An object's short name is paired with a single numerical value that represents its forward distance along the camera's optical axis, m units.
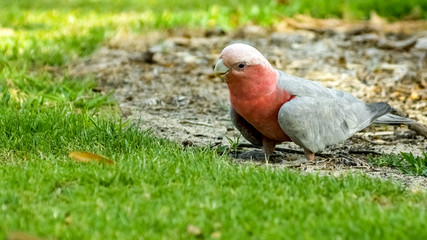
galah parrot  8.27
